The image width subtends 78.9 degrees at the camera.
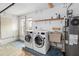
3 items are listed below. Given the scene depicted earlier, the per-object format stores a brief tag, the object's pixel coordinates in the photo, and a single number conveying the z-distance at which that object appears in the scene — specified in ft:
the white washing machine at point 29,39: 7.04
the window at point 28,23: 10.38
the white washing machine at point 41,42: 6.00
